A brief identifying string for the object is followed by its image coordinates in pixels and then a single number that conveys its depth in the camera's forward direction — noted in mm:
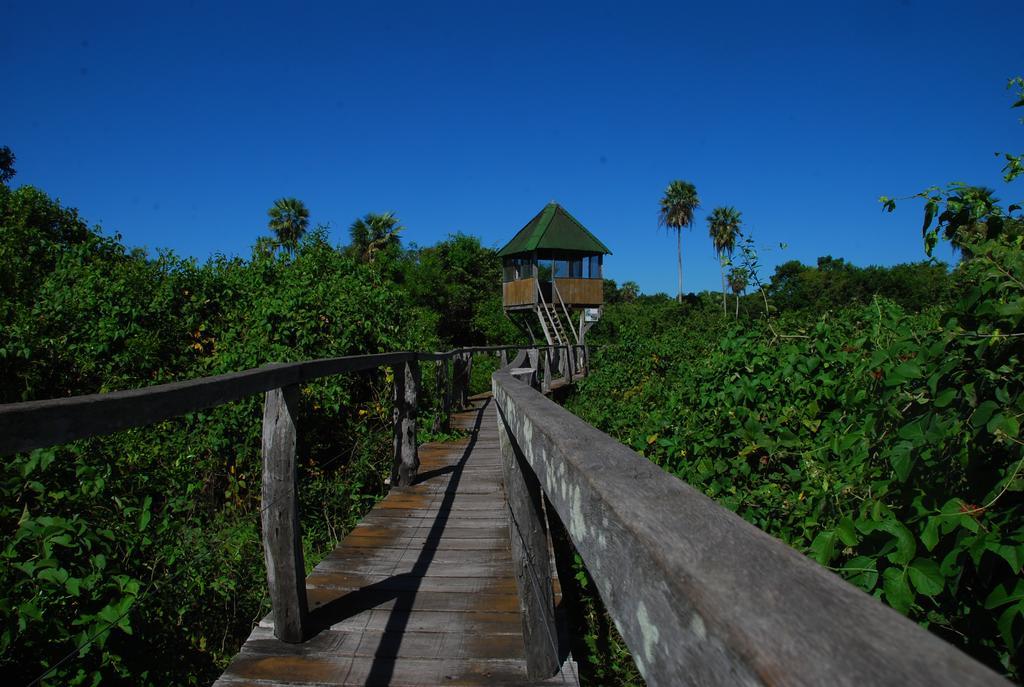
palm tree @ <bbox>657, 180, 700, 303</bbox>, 67750
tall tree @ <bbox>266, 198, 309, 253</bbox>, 53344
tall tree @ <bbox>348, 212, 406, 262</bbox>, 51281
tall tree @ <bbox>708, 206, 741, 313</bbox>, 65162
